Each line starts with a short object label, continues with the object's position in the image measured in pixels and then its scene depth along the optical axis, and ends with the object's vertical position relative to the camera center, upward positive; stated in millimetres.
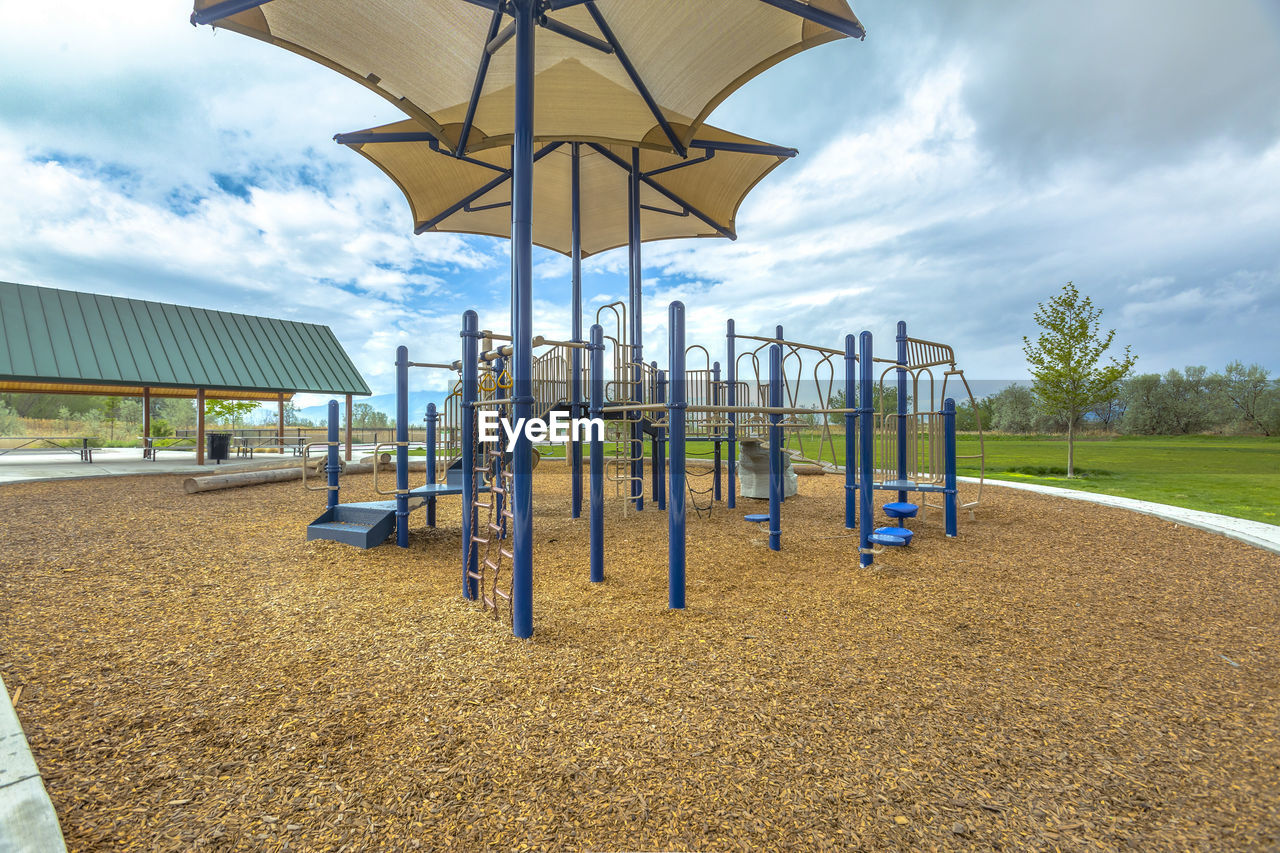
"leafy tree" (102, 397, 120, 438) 35838 +1680
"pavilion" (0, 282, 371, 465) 13672 +2419
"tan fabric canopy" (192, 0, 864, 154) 4926 +4029
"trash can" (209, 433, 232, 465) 16578 -448
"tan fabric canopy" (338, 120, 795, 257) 8513 +4612
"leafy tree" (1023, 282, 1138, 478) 14109 +1550
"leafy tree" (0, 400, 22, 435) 30291 +678
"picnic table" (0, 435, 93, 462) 16612 -458
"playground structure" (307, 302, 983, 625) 4207 -129
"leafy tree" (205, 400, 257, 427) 27516 +1196
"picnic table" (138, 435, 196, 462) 17312 -569
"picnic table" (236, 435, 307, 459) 18048 -384
